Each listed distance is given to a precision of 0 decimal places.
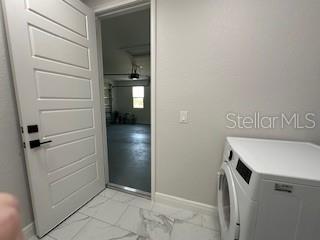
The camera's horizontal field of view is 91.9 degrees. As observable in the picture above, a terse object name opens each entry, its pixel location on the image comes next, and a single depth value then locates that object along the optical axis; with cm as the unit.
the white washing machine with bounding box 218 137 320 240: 64
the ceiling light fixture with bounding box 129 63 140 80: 617
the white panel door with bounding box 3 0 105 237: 116
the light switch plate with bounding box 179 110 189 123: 158
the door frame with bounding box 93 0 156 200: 156
